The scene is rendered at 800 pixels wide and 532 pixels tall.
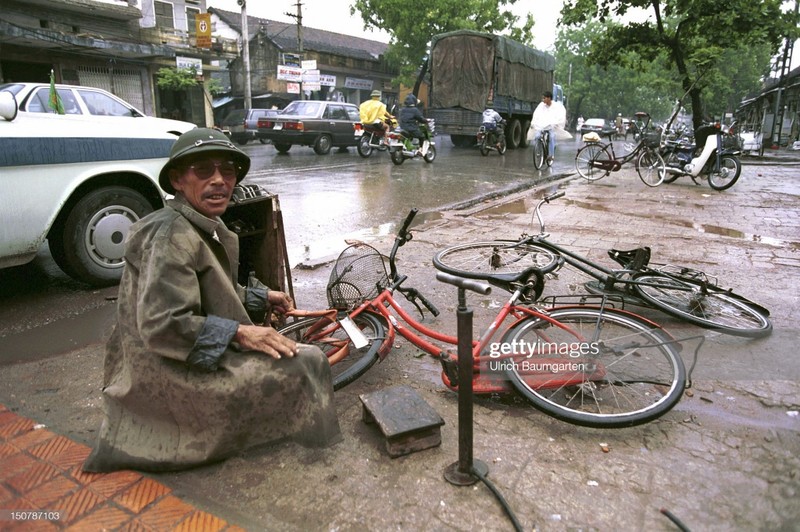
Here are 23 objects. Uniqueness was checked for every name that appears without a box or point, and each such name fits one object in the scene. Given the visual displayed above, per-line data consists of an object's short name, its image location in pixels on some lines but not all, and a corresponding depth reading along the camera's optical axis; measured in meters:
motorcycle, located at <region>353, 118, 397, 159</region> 15.94
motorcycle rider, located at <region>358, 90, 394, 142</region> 15.69
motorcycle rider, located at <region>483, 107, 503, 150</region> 17.19
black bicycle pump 2.06
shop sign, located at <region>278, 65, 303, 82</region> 29.65
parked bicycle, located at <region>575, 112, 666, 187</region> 11.30
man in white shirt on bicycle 12.59
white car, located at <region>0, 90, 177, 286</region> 3.94
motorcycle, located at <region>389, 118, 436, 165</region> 14.58
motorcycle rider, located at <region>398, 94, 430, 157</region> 14.47
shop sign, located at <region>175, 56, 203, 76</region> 25.36
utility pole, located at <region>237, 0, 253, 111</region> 27.72
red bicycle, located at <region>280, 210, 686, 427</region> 2.77
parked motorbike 10.41
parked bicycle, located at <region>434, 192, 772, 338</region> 3.69
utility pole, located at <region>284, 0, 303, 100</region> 31.91
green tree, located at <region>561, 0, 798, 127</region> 12.80
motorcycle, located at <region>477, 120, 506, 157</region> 17.17
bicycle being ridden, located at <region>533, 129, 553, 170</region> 13.22
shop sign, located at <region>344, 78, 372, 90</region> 39.92
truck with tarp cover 17.50
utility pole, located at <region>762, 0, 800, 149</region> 25.30
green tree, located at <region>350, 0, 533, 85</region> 31.36
